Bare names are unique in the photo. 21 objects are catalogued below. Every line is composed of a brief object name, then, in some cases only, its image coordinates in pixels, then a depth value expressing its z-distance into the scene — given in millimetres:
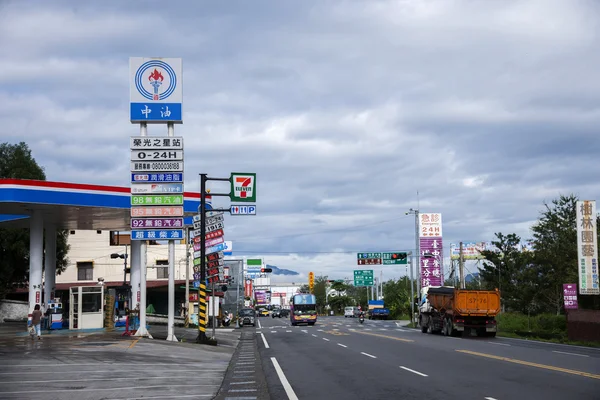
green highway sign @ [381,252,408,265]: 77500
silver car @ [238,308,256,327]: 63309
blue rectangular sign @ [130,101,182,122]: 31250
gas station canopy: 32500
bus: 68375
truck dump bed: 39312
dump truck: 39344
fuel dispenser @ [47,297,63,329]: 37625
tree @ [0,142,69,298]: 52406
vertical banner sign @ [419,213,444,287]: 76625
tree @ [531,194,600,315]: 46656
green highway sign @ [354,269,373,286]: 106188
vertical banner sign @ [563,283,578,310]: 34031
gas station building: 32969
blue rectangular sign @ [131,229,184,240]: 31062
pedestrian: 30094
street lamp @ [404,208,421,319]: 67438
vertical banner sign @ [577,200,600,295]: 34438
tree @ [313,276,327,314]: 164500
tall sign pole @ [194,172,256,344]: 31594
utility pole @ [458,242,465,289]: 61550
